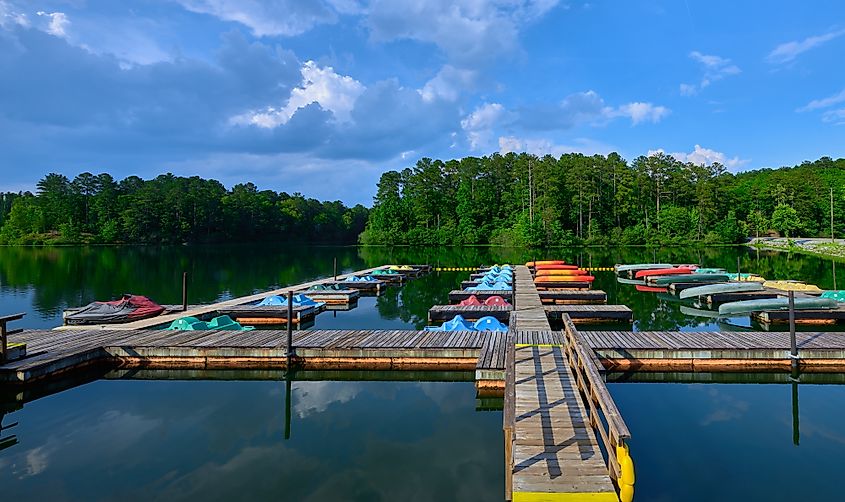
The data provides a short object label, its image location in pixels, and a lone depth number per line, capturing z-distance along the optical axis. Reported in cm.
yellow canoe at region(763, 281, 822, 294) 2081
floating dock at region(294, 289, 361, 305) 2227
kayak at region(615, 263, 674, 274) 3219
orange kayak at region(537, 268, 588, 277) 2865
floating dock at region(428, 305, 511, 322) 1748
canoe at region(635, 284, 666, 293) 2689
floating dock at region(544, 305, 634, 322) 1784
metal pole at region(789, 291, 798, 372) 1085
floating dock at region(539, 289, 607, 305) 2133
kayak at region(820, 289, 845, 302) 1878
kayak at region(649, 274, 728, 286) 2570
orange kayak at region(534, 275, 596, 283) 2664
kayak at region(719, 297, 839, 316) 1647
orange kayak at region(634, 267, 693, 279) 2938
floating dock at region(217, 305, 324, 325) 1812
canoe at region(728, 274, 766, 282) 2531
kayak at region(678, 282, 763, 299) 2108
